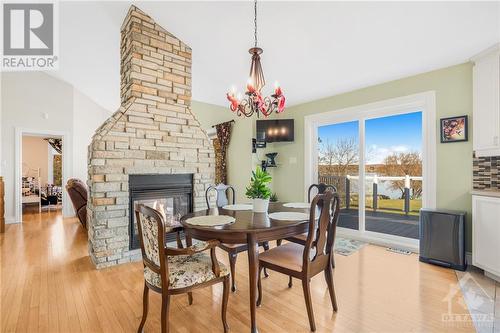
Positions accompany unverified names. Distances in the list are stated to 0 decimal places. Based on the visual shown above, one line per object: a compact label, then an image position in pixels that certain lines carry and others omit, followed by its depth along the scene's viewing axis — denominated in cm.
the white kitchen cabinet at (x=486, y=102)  253
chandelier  216
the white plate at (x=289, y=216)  201
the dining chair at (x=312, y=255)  175
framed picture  288
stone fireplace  285
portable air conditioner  275
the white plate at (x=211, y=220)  185
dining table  171
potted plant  214
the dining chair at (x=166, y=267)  151
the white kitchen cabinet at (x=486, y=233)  243
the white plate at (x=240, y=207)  251
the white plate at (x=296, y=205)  258
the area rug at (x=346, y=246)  338
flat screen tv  465
